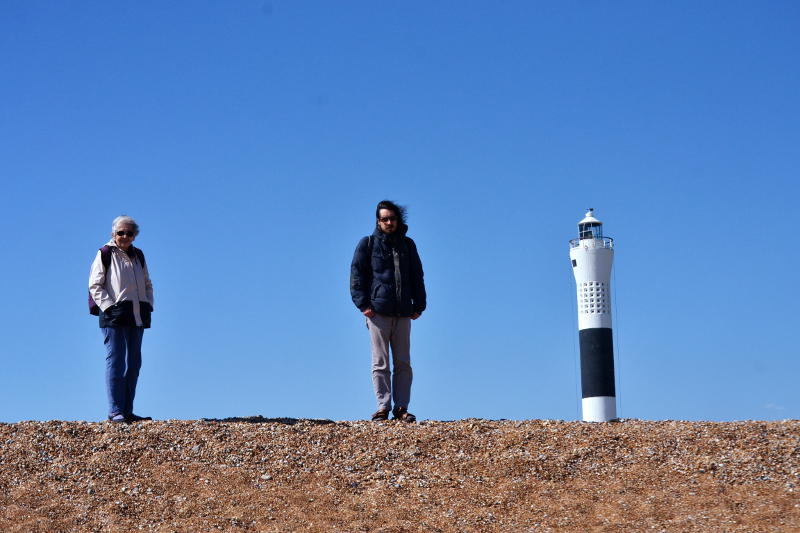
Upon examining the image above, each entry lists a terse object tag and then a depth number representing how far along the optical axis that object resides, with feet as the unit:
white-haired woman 34.68
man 35.53
